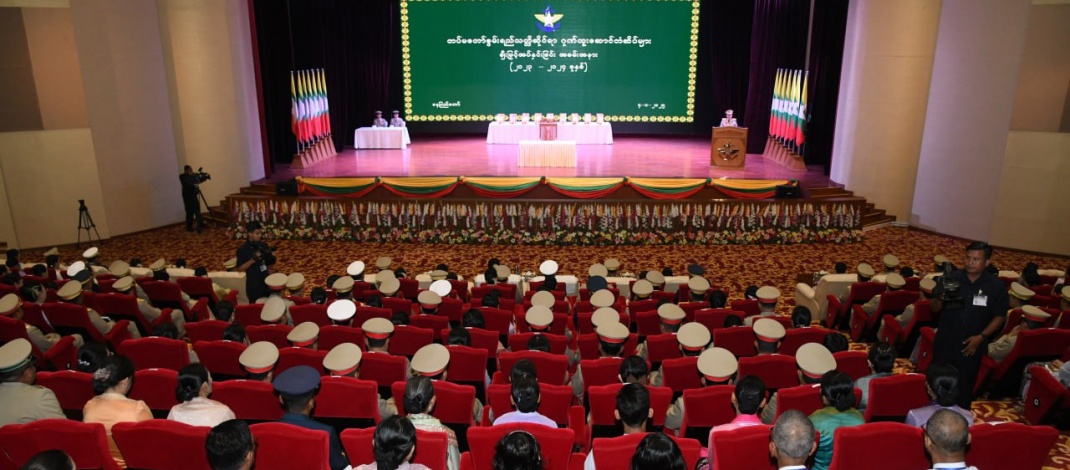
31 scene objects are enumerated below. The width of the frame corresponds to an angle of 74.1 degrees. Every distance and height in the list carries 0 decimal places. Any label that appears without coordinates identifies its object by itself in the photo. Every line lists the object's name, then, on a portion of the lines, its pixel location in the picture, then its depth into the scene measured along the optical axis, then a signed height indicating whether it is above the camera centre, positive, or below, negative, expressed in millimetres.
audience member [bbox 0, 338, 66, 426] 3701 -1626
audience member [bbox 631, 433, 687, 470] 2568 -1329
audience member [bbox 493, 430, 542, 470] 2604 -1342
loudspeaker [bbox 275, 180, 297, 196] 11445 -1709
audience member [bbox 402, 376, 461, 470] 3387 -1538
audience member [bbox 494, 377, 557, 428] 3424 -1532
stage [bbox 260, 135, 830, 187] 12539 -1546
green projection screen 16328 +516
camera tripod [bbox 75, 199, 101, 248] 11105 -2245
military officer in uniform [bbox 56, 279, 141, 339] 5766 -1834
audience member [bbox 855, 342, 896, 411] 4199 -1636
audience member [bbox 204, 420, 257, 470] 2795 -1419
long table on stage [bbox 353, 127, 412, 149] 15891 -1276
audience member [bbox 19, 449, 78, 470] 2588 -1375
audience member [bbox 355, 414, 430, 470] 2762 -1390
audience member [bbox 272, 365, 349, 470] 3447 -1534
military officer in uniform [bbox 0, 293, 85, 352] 5285 -1762
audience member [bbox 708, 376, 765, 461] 3389 -1503
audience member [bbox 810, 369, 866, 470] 3445 -1626
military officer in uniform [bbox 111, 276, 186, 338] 6227 -1993
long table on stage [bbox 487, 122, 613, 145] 16047 -1156
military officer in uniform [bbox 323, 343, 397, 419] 4125 -1625
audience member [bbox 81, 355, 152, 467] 3660 -1642
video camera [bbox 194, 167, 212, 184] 11719 -1571
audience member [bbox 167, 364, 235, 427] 3527 -1608
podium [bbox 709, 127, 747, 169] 13023 -1206
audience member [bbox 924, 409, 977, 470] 2805 -1387
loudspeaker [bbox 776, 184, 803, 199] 11062 -1691
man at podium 14250 -786
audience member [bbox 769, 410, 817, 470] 2773 -1378
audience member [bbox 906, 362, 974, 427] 3500 -1508
